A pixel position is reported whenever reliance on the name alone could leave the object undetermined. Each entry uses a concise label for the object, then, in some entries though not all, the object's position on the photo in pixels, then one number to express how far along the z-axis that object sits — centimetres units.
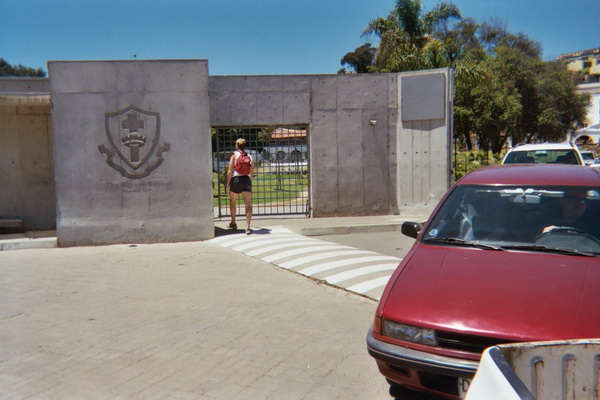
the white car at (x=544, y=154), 1315
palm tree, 2587
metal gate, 1370
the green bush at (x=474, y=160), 2058
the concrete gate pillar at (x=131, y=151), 1031
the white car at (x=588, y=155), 3220
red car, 343
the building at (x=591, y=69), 6588
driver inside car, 466
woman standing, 1077
